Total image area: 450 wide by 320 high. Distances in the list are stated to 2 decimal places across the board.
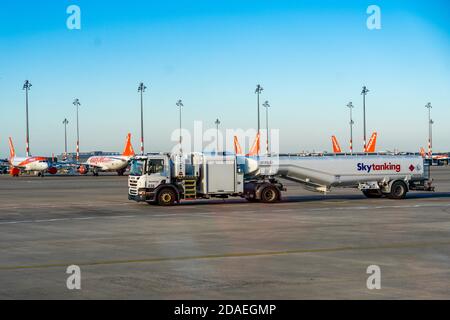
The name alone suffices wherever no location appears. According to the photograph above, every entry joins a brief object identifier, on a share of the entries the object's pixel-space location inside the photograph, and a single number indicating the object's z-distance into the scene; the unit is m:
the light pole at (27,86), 106.66
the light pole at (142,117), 97.63
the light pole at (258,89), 106.38
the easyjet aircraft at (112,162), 97.94
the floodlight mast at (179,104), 121.96
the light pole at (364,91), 104.01
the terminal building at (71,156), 167.25
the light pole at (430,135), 146.35
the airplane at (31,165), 102.50
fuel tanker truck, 37.12
